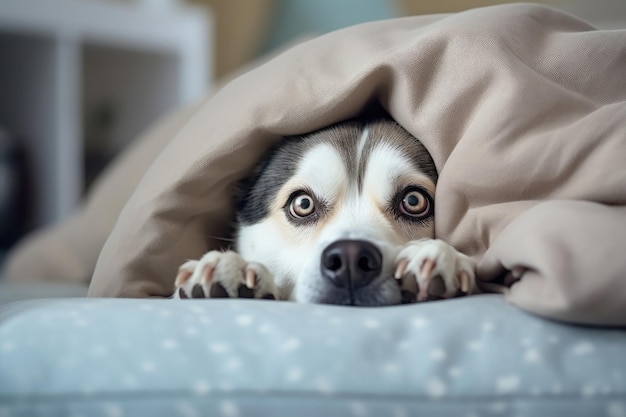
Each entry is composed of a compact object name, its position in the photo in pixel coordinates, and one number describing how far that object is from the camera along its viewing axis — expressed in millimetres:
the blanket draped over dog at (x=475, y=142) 889
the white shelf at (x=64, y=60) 3320
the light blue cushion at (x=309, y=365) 764
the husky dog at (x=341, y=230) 1143
